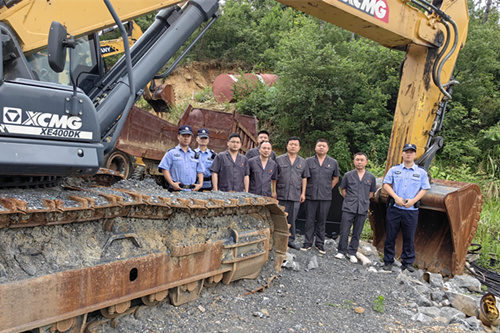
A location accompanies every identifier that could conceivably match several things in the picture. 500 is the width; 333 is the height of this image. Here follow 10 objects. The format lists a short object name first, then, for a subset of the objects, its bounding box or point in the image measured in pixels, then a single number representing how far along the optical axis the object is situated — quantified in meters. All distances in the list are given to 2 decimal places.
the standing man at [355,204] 6.11
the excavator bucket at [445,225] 5.75
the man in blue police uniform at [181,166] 5.34
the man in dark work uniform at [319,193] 6.26
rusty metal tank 17.95
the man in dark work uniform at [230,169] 5.60
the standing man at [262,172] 5.93
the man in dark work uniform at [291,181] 6.11
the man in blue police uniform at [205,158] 5.73
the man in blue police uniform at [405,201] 5.77
